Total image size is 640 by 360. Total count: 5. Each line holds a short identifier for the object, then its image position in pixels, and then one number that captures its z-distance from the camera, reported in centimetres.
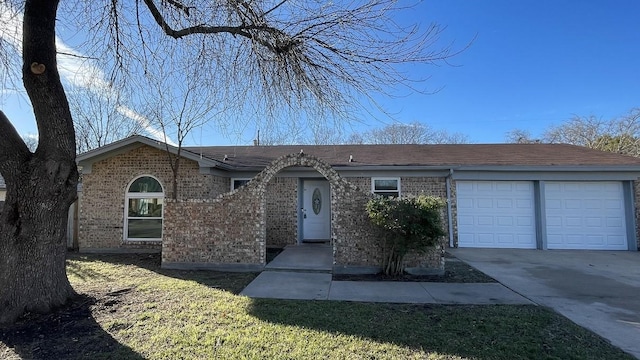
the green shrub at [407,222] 720
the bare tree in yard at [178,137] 962
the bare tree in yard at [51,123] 495
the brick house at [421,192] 1080
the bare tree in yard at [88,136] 1972
